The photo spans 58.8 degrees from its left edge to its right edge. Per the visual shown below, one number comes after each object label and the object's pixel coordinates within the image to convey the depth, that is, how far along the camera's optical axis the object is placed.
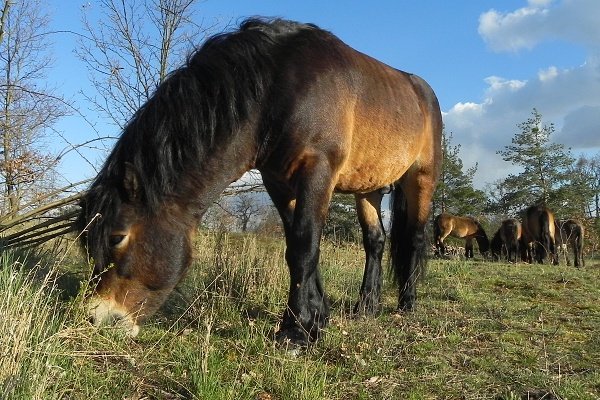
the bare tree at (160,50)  11.79
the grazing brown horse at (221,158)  3.49
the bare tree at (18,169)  5.53
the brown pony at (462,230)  29.11
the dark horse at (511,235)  22.80
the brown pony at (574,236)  18.77
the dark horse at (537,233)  20.02
